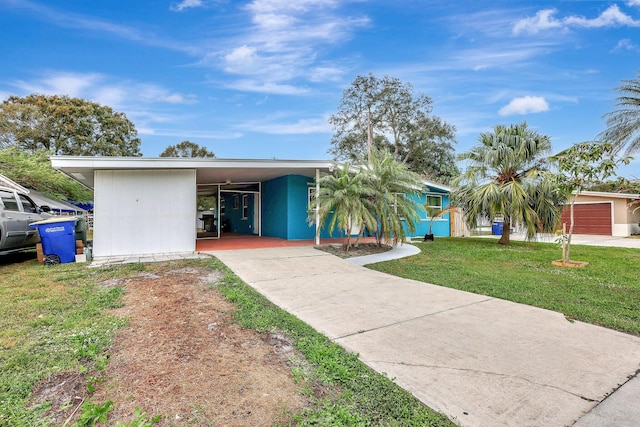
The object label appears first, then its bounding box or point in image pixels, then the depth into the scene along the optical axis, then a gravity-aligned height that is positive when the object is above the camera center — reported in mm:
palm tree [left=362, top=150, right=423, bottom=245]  9594 +584
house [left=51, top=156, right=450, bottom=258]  8742 +608
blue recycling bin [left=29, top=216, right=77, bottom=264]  7914 -630
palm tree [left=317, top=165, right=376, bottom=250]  9055 +359
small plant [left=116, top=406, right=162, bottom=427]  1909 -1281
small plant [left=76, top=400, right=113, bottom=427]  1961 -1267
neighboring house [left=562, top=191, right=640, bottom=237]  19562 -126
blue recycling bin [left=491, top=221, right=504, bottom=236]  21203 -1080
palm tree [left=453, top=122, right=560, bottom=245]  11219 +1201
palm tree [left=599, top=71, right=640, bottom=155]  12938 +3930
